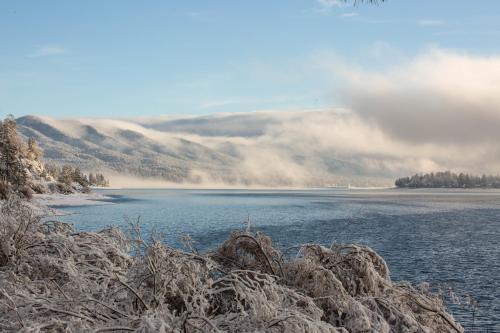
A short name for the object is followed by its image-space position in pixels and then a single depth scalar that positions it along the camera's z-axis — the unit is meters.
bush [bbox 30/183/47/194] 107.47
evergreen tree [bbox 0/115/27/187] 89.31
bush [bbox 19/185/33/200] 74.57
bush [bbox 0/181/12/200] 60.88
